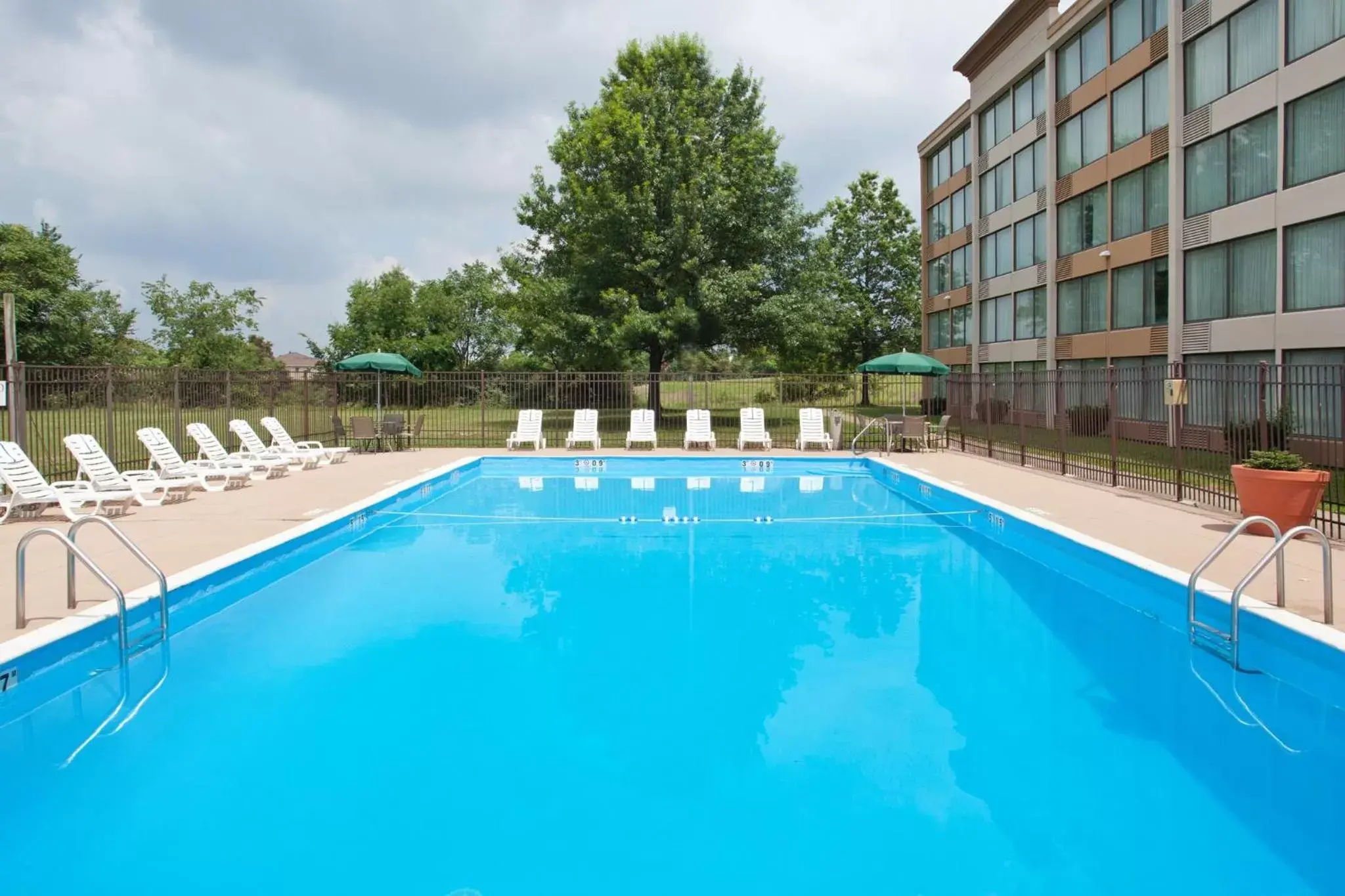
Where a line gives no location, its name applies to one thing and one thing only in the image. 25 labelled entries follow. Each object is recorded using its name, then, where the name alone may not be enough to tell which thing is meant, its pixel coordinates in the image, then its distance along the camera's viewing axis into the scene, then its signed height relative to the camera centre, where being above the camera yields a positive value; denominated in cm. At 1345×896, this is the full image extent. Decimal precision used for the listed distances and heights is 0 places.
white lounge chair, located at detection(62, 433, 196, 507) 1070 -66
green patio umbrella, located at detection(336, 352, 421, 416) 1997 +128
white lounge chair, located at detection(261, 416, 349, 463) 1659 -43
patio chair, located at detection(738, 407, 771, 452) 2131 -37
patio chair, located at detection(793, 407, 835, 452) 2117 -44
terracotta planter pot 818 -85
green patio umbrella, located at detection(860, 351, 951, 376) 2044 +102
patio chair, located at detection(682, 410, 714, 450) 2128 -41
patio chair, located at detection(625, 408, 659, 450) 2119 -38
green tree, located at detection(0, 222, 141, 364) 3897 +556
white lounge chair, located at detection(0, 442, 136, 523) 966 -72
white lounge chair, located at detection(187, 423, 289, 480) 1401 -57
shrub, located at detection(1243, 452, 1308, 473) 848 -56
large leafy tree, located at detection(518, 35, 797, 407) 2500 +598
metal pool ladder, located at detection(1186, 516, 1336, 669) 506 -110
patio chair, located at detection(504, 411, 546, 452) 2162 -39
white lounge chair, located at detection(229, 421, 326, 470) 1559 -48
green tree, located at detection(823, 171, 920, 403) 4438 +743
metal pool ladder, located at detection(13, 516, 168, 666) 520 -97
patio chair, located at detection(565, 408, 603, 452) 2177 -36
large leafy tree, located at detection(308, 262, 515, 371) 5100 +565
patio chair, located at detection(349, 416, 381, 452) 2030 -21
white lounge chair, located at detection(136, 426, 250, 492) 1236 -63
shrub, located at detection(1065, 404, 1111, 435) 1947 -34
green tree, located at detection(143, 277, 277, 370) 5281 +604
